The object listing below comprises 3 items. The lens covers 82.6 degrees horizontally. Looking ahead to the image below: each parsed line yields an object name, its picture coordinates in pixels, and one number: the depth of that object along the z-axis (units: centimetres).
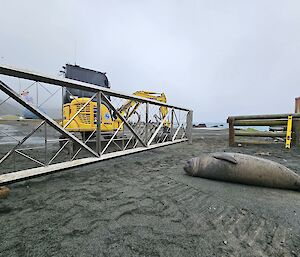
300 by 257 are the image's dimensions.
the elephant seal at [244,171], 286
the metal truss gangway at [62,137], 266
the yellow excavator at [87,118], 557
